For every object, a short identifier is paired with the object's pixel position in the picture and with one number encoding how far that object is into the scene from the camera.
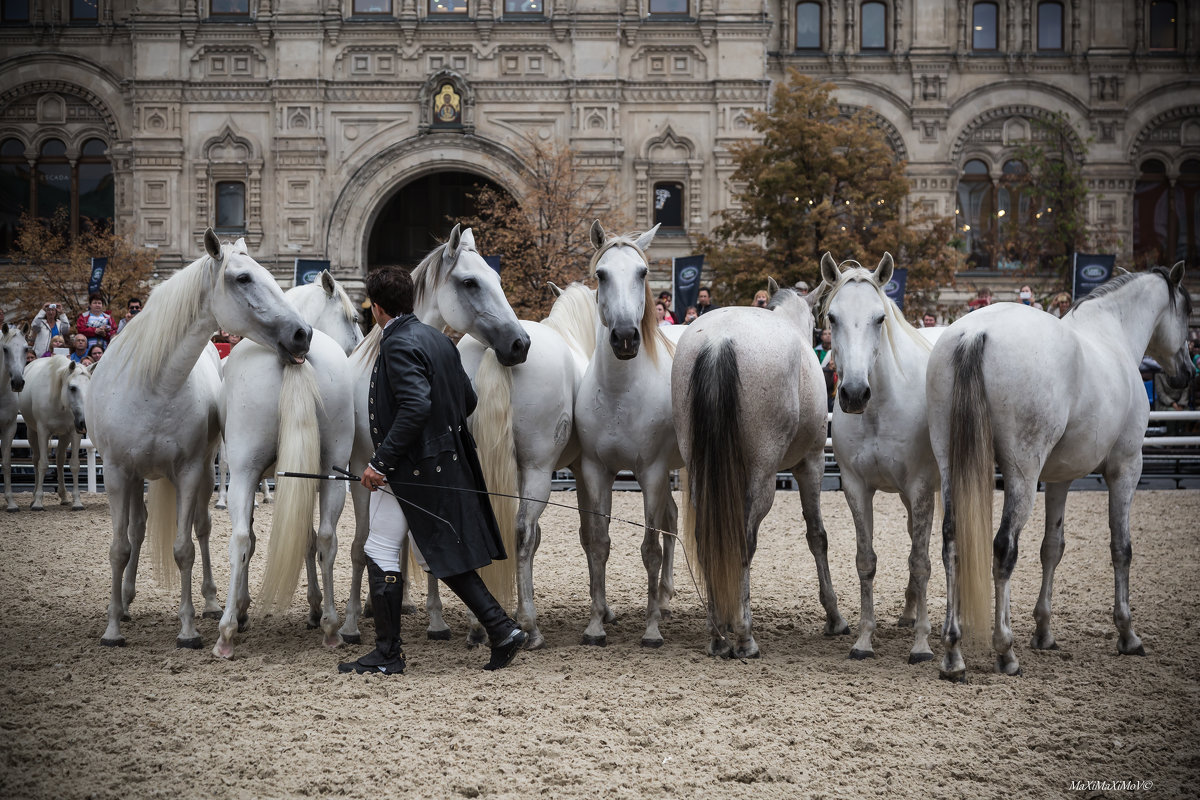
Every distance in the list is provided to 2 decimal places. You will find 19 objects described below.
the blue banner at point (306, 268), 19.53
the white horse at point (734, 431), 6.68
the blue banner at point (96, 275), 24.19
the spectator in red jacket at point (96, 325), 17.72
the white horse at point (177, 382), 6.89
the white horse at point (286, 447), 6.70
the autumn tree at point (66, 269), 30.28
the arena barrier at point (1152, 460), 16.95
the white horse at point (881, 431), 6.79
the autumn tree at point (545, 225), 28.98
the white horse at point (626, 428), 7.14
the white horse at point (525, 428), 7.03
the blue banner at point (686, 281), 19.02
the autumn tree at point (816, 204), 27.81
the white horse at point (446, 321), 7.02
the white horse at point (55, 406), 14.16
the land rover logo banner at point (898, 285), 19.27
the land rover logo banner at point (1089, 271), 18.78
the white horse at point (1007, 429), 6.42
